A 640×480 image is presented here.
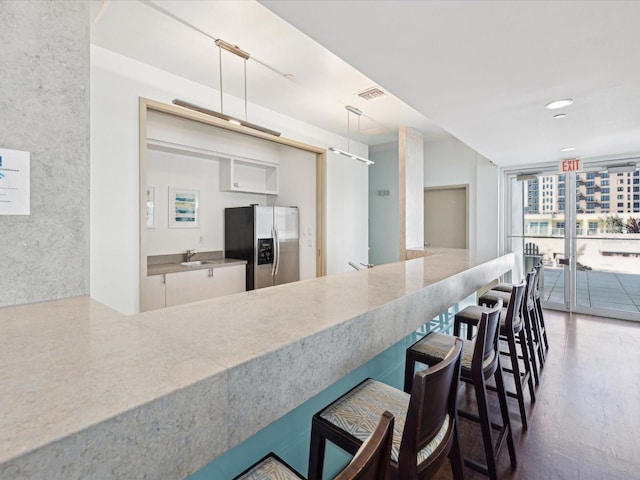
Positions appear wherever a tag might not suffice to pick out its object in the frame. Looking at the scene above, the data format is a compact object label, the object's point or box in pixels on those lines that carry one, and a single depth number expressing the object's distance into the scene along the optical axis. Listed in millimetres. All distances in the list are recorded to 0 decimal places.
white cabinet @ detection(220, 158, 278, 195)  5379
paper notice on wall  1148
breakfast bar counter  508
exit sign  4977
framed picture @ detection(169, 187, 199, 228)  4988
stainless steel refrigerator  5129
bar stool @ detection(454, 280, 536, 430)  2250
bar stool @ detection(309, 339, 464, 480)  918
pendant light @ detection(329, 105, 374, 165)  4203
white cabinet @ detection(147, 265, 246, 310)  4098
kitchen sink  4806
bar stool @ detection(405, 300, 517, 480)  1536
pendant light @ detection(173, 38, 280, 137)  2557
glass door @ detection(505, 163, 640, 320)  4785
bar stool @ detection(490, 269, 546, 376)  2811
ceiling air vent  3756
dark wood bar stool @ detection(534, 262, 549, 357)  3511
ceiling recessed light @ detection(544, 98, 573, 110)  2641
